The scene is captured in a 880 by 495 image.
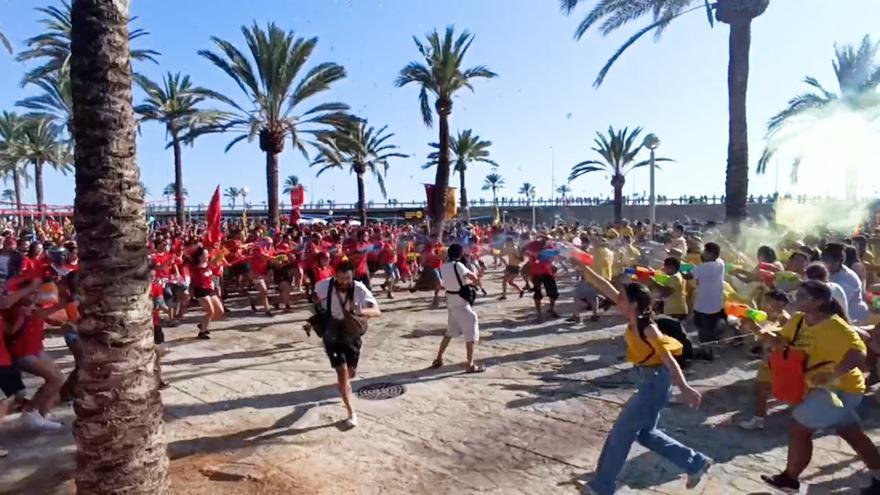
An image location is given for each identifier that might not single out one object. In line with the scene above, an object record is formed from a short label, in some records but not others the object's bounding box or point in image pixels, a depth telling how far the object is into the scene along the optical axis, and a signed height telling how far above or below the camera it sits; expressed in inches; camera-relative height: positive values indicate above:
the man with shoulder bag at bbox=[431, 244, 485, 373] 295.4 -42.5
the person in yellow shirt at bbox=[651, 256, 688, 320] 320.2 -41.7
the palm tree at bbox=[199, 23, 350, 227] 820.6 +185.0
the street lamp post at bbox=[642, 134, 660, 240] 644.4 +76.0
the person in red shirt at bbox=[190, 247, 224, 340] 370.0 -41.3
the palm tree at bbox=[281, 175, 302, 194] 4160.9 +251.3
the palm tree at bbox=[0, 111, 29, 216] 1368.1 +171.8
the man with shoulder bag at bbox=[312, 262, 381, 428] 224.5 -38.4
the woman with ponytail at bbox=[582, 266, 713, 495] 158.7 -50.9
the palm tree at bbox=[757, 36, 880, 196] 937.5 +184.9
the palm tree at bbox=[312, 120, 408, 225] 1413.6 +136.4
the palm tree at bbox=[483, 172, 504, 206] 4124.0 +226.3
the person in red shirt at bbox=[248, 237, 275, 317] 468.4 -39.3
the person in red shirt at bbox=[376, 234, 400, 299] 562.3 -41.1
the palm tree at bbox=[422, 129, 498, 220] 1663.4 +178.0
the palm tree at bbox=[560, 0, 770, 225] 552.1 +115.7
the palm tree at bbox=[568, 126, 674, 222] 1343.5 +125.2
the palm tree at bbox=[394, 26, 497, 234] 904.3 +205.8
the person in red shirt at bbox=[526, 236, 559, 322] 433.1 -40.7
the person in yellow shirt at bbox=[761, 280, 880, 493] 157.1 -44.5
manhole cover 261.9 -77.0
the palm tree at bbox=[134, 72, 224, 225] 1029.8 +198.0
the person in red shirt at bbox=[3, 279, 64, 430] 209.9 -46.2
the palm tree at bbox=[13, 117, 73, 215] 1359.5 +156.5
